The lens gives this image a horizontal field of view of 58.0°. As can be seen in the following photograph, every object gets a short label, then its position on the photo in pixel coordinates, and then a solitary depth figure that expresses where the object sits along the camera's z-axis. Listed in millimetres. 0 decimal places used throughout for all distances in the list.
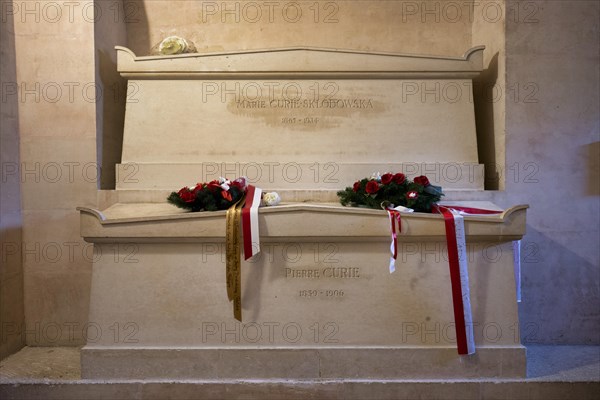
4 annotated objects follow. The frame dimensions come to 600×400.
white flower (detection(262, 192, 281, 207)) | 3907
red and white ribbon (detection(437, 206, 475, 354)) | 3590
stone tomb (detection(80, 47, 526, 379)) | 3621
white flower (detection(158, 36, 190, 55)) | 4809
